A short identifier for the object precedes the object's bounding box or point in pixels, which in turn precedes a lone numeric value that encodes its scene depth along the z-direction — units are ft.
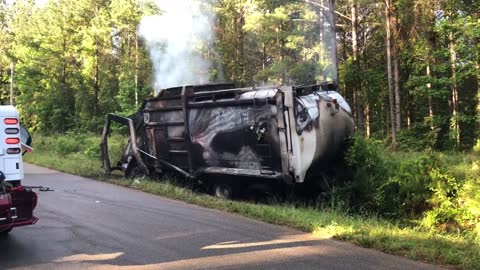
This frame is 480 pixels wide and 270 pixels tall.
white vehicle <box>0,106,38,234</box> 20.17
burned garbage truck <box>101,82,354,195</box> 33.88
